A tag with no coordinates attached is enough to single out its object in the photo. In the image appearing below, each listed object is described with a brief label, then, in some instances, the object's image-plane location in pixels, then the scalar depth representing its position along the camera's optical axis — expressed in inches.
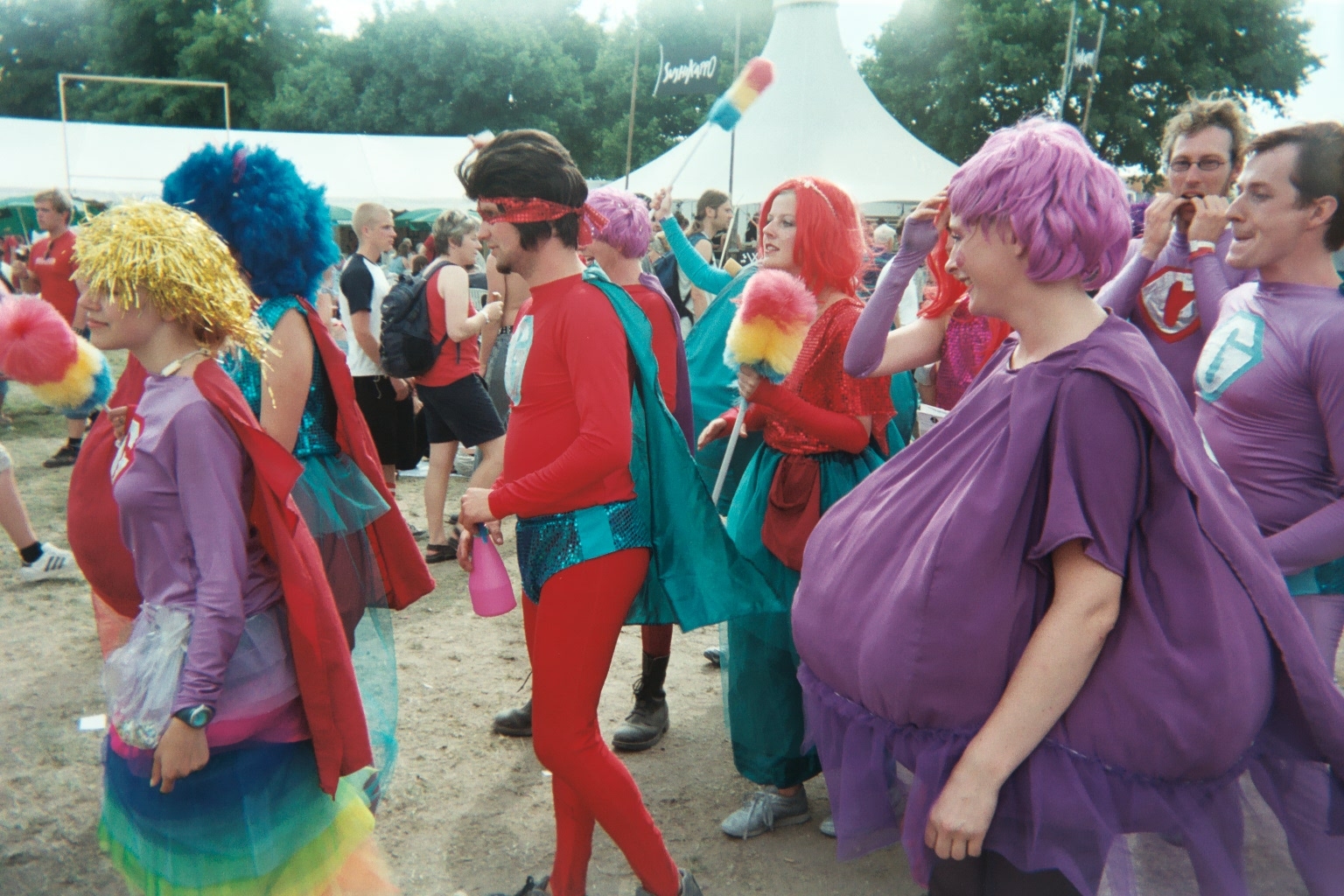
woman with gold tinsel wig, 70.8
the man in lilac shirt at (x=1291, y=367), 85.3
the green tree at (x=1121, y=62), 995.3
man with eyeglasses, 98.7
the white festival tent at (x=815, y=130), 436.1
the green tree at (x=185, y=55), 1456.7
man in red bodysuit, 85.4
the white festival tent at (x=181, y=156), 712.4
